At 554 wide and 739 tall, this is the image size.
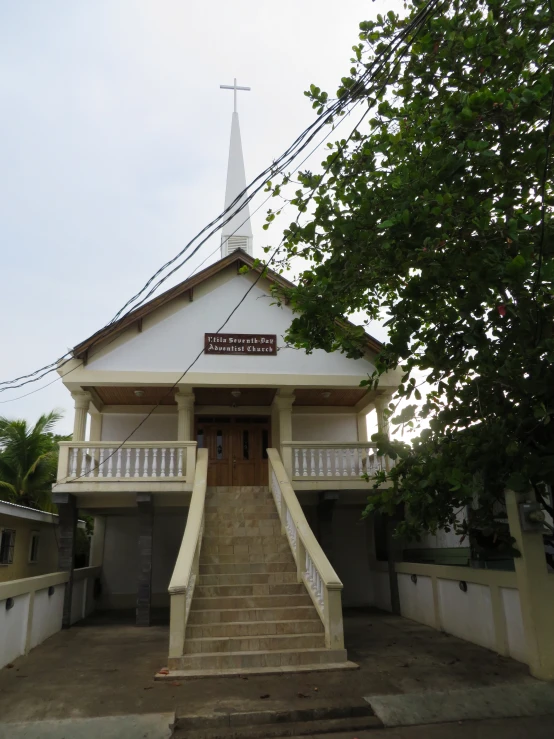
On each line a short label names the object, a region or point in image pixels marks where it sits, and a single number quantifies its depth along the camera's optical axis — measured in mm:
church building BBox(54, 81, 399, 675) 7953
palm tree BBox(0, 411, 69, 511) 18344
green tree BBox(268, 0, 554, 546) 5109
